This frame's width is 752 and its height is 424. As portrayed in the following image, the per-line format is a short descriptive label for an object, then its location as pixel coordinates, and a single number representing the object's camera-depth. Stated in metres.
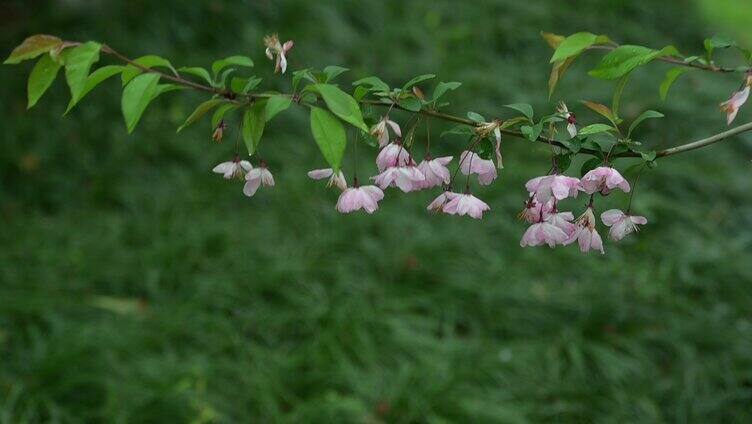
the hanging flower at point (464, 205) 1.53
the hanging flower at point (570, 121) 1.48
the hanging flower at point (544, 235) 1.49
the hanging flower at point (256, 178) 1.53
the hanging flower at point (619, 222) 1.52
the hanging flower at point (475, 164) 1.49
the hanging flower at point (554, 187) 1.46
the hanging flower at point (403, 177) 1.48
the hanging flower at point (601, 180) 1.45
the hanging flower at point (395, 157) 1.48
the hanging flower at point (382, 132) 1.48
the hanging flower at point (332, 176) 1.48
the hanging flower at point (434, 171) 1.49
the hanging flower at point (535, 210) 1.51
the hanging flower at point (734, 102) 1.50
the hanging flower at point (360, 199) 1.52
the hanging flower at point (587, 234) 1.49
